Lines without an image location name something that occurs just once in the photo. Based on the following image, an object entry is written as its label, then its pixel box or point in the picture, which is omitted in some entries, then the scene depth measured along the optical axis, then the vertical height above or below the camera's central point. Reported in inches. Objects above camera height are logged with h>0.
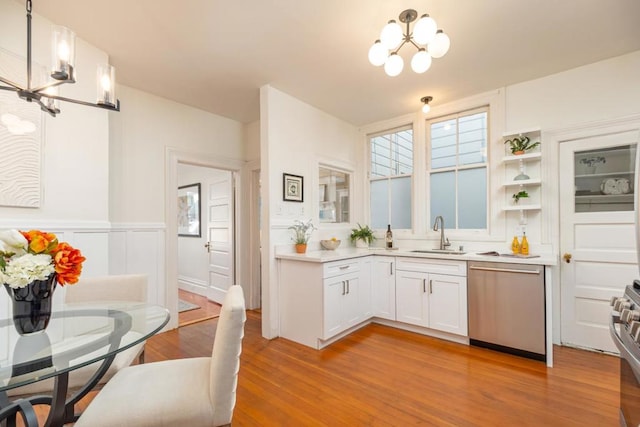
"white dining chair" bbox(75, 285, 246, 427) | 44.8 -30.0
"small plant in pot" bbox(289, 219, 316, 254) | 125.7 -7.5
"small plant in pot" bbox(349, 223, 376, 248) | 157.8 -11.4
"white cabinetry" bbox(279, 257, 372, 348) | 109.8 -33.4
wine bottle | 152.7 -11.7
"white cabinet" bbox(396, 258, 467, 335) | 113.7 -32.4
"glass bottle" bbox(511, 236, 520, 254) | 118.1 -12.4
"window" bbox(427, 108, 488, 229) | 133.2 +22.7
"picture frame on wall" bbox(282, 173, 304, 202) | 126.2 +12.9
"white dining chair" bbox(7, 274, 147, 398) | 64.7 -20.3
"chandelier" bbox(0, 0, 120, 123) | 51.0 +27.0
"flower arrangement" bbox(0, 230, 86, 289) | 46.3 -7.0
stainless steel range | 40.9 -19.5
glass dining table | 43.3 -22.2
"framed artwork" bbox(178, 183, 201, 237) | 199.6 +4.8
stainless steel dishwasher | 97.5 -32.7
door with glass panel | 102.0 -6.2
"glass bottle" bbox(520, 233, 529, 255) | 114.9 -12.5
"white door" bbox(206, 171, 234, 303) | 167.0 -10.2
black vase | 48.8 -15.2
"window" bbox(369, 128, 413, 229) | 155.5 +21.1
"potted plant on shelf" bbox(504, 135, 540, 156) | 117.4 +29.1
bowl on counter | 137.8 -13.2
